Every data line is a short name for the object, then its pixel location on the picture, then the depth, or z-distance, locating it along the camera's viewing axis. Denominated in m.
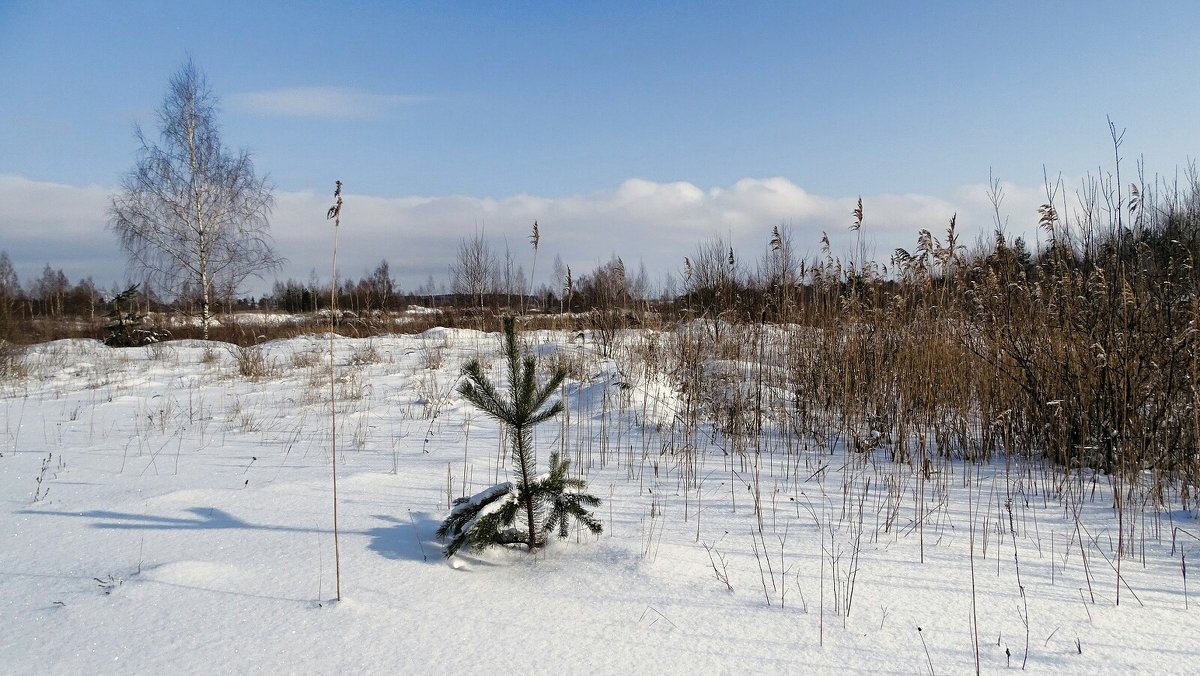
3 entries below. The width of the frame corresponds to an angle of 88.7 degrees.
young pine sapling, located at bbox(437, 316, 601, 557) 2.34
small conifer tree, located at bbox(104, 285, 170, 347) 14.20
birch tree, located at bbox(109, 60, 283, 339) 17.59
